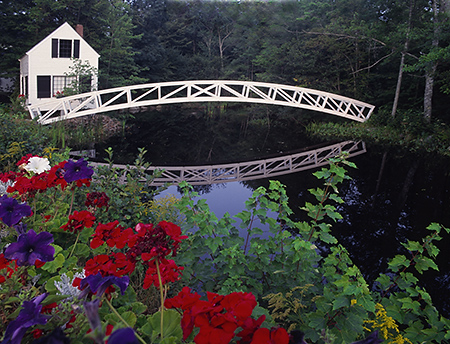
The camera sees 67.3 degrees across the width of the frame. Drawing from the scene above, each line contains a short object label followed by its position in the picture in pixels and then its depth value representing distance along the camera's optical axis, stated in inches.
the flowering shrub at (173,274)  32.6
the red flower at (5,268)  52.4
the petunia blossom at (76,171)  75.1
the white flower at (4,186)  91.7
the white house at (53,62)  541.3
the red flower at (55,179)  81.2
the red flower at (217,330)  30.2
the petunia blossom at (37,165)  92.9
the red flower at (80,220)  63.7
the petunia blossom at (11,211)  57.2
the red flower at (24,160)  102.1
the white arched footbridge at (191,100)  423.2
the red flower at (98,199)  79.0
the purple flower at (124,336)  20.7
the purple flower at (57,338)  23.5
